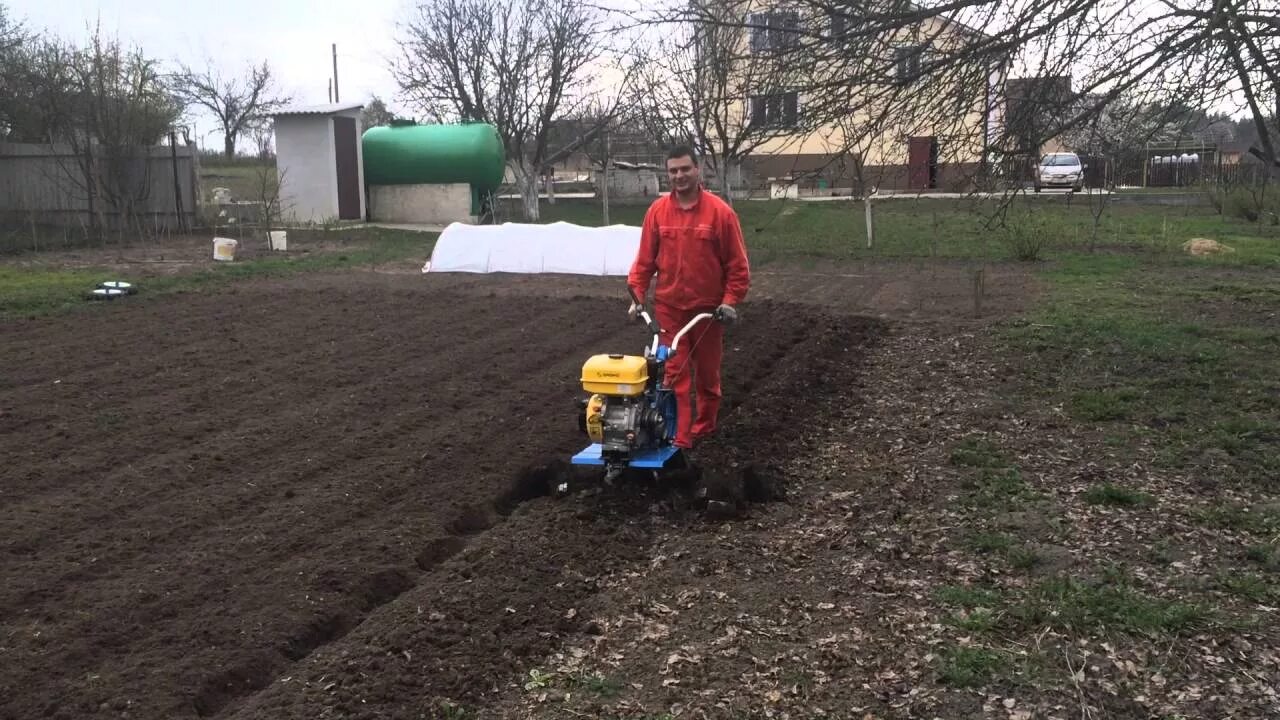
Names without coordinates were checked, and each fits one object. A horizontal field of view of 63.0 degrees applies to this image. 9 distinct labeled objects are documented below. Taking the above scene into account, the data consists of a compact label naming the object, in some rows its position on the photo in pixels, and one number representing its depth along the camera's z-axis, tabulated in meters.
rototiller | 5.33
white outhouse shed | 24.77
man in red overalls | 5.84
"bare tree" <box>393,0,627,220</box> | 26.56
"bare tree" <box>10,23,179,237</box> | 20.25
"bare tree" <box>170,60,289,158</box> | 47.59
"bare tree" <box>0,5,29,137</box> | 21.53
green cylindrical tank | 25.31
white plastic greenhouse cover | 15.93
